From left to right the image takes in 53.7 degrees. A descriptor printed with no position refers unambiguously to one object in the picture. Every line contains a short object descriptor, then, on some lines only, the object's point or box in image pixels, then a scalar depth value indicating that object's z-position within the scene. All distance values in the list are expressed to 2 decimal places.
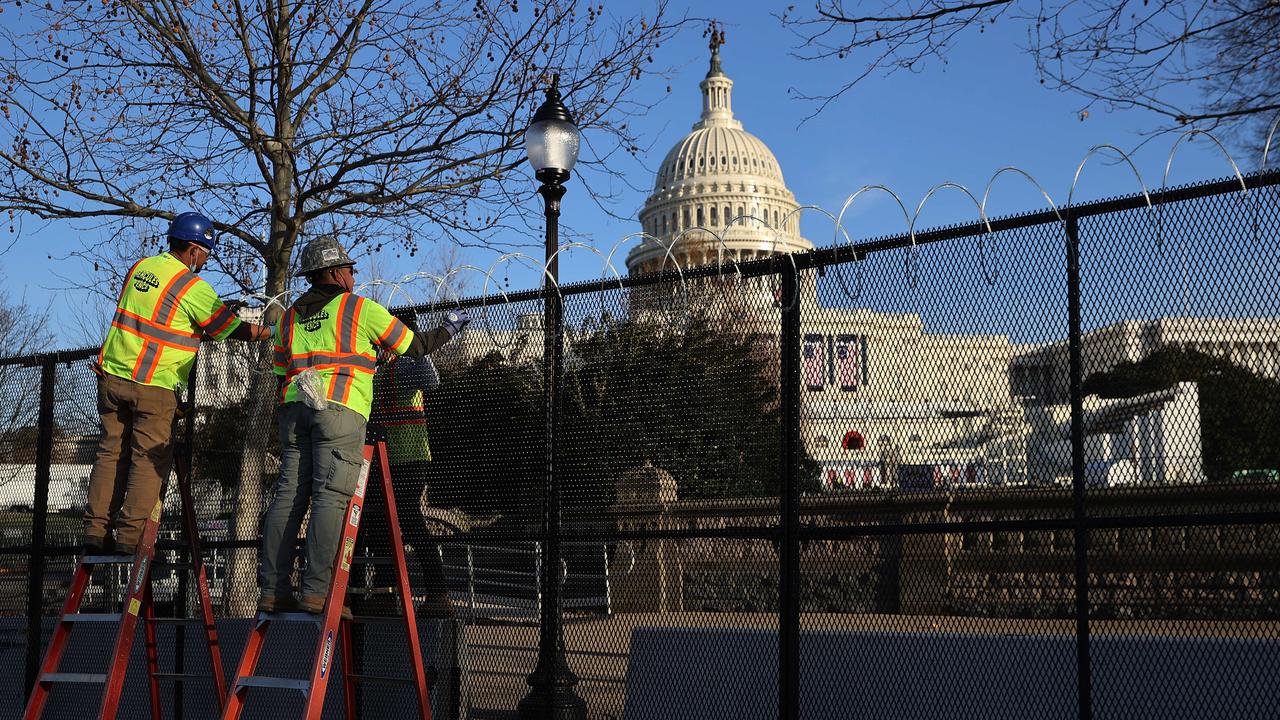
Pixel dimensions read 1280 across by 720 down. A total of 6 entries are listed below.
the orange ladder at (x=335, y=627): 5.66
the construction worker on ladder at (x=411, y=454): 7.32
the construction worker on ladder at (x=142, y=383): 6.85
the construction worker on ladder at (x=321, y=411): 6.07
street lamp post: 6.70
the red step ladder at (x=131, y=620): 6.57
